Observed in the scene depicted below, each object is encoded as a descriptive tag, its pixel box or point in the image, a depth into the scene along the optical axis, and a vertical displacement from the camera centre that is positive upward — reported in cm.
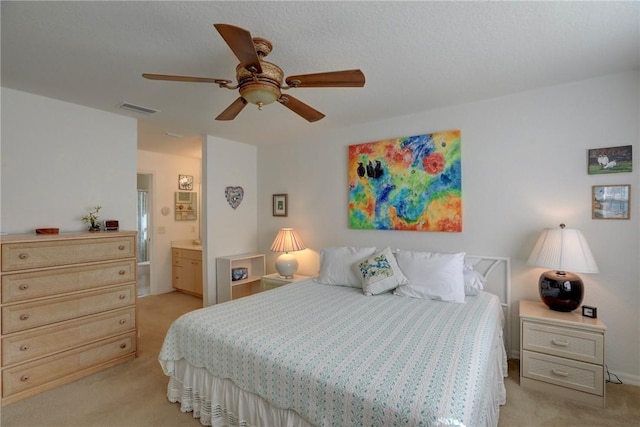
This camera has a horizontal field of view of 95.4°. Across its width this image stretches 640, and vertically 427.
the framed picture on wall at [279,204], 422 +14
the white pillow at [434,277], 243 -56
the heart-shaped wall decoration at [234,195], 412 +28
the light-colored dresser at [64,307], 215 -76
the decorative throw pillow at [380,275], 263 -57
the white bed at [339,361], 122 -74
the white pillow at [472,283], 255 -63
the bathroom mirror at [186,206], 534 +17
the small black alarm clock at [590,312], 221 -77
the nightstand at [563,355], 204 -106
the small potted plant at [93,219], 281 -3
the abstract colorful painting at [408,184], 294 +32
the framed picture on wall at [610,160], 225 +40
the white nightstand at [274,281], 357 -83
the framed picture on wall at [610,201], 226 +7
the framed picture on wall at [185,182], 534 +61
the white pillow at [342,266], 296 -55
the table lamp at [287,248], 367 -44
